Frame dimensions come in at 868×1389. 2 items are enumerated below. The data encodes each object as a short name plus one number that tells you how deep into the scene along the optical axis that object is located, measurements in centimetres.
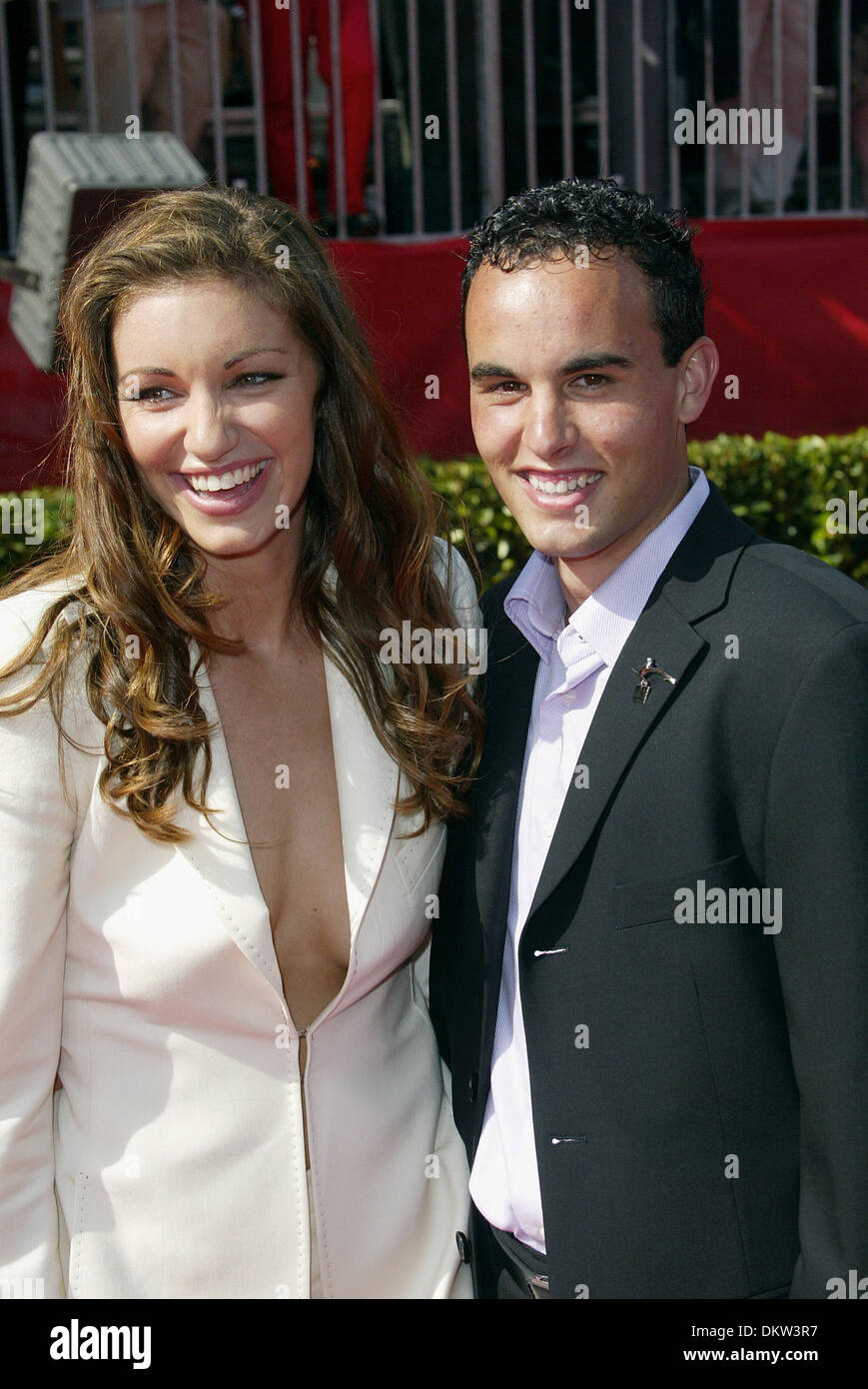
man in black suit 194
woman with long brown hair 225
